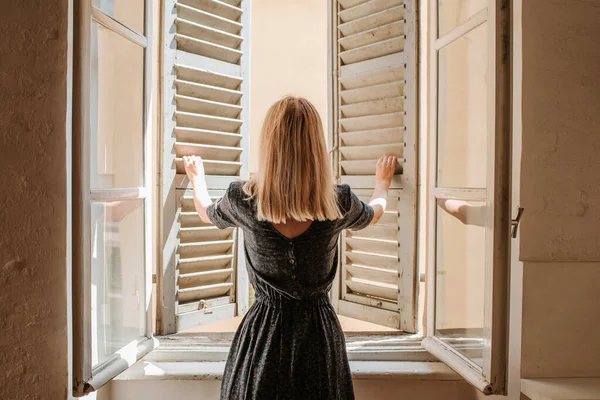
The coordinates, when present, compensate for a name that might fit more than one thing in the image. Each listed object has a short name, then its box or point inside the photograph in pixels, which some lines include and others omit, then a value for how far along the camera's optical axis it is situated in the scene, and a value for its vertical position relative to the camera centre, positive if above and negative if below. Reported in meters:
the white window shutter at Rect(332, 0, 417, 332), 1.91 +0.22
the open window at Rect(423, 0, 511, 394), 1.32 +0.01
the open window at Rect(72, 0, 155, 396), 1.35 +0.00
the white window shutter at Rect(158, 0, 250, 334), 1.91 +0.20
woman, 1.31 -0.18
